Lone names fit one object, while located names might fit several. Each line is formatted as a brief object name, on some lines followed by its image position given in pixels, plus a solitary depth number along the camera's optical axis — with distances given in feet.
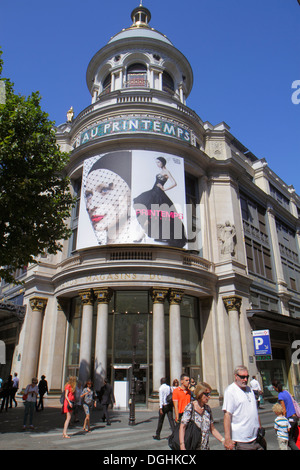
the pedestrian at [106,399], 42.46
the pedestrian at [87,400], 37.58
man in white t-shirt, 16.29
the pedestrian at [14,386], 60.03
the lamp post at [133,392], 42.11
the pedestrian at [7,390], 57.11
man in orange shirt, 27.96
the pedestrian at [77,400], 42.06
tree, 42.83
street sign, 63.26
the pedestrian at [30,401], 38.63
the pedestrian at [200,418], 16.67
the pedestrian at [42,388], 58.34
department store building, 63.46
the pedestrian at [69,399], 35.47
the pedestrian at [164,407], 32.88
